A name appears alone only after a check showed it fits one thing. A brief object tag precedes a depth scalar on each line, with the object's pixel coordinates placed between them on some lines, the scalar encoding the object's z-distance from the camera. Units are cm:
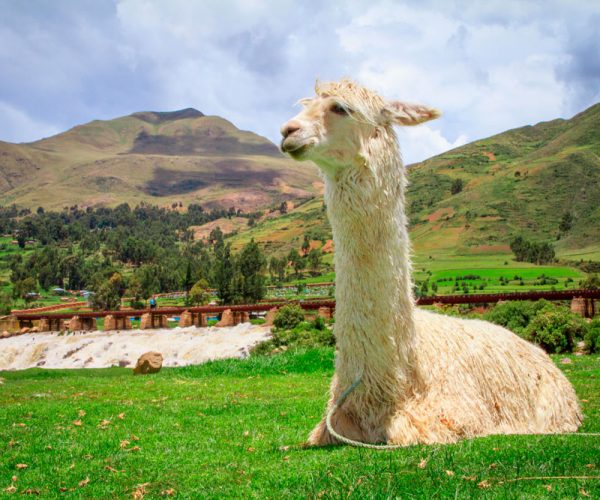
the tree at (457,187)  15788
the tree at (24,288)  12888
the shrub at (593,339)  2072
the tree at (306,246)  14962
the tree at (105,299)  10481
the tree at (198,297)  9062
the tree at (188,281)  9661
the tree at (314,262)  12439
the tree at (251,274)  8175
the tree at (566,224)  11100
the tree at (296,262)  12594
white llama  507
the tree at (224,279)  8256
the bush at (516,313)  2558
